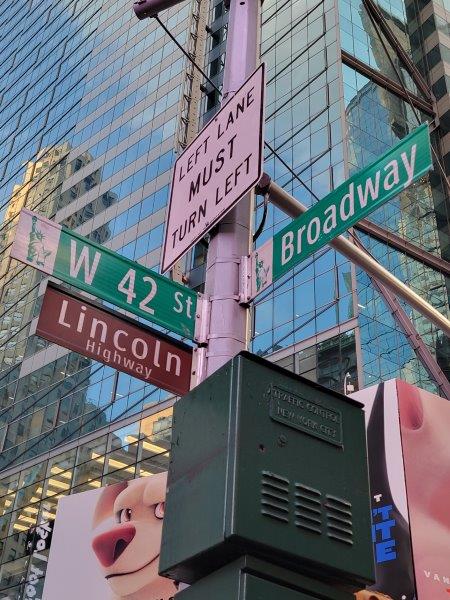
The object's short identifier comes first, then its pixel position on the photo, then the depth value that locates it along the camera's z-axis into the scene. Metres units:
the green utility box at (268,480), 2.41
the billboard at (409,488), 12.73
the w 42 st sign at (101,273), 4.84
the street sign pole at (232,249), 4.68
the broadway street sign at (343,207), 4.43
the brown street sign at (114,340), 4.79
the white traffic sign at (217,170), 4.99
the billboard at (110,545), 16.84
